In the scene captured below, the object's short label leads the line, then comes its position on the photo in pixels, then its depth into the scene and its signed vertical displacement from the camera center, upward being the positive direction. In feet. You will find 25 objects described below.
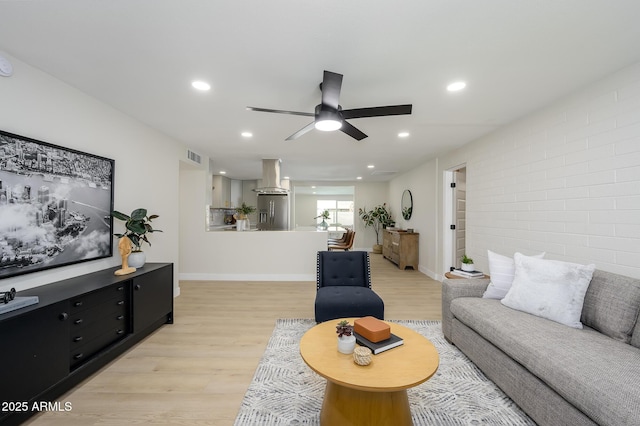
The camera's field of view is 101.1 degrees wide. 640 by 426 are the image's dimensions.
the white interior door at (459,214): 15.92 +0.09
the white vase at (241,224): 18.21 -0.66
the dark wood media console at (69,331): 5.15 -2.93
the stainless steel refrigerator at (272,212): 21.61 +0.23
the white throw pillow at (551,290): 6.36 -1.89
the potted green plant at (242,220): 18.24 -0.37
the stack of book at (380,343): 5.38 -2.70
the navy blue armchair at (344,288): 8.95 -2.90
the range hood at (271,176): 17.80 +2.62
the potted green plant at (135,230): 9.07 -0.54
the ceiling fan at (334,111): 6.24 +2.72
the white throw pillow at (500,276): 8.02 -1.87
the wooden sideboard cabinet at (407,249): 20.25 -2.62
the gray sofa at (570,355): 4.19 -2.70
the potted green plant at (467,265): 10.47 -1.98
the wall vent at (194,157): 14.71 +3.37
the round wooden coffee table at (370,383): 4.45 -2.82
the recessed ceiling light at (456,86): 7.45 +3.75
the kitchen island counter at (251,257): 16.96 -2.72
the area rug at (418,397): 5.57 -4.29
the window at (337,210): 40.60 +0.77
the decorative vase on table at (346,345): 5.33 -2.63
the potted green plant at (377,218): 27.99 -0.31
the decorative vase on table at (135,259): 9.43 -1.63
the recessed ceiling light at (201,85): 7.54 +3.77
